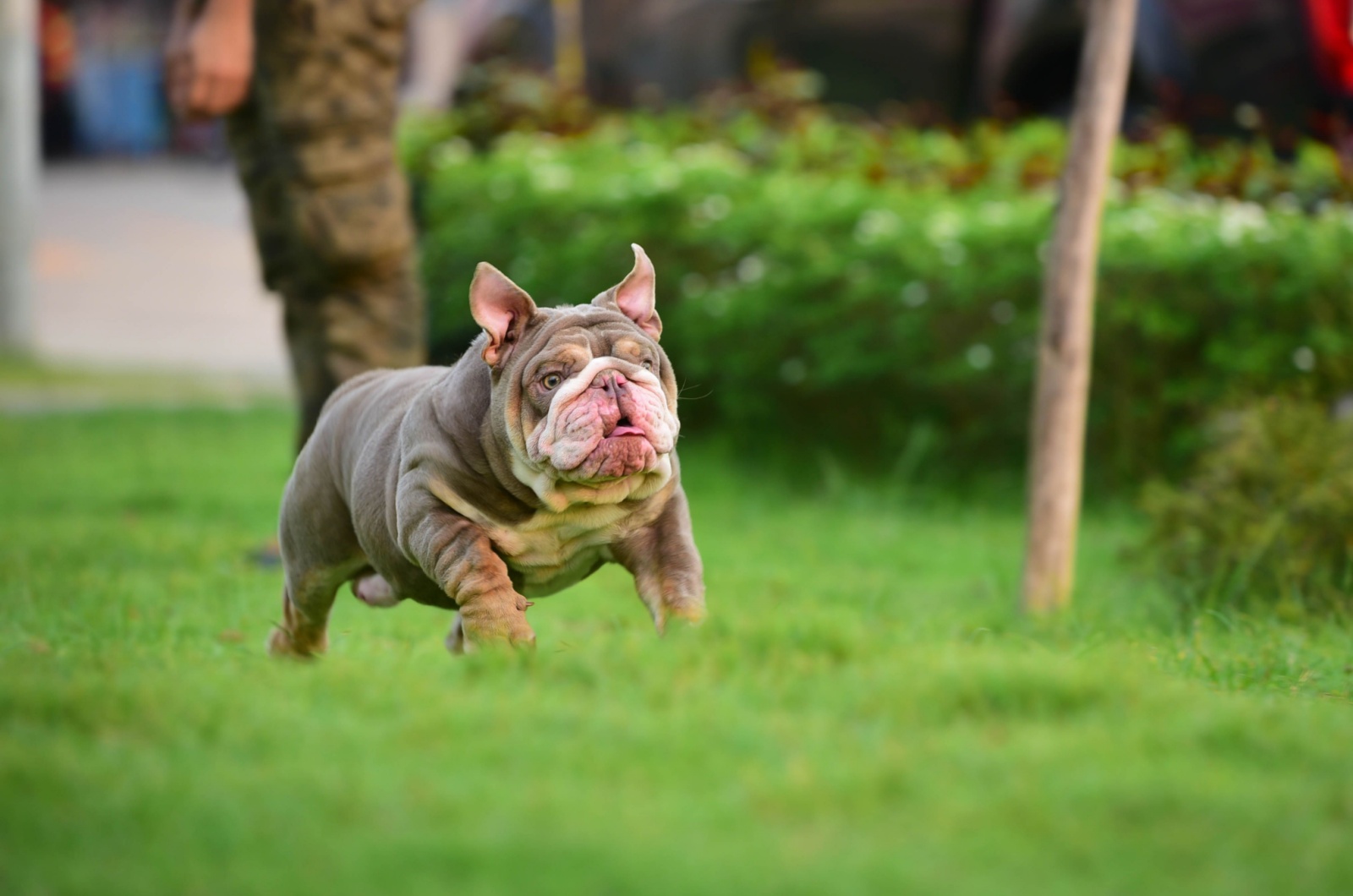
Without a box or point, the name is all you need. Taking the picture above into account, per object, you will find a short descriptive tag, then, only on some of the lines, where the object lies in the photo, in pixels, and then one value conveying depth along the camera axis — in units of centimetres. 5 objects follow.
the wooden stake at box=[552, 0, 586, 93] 2394
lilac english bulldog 746
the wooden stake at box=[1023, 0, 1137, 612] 1147
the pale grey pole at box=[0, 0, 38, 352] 2597
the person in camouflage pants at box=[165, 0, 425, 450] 1199
